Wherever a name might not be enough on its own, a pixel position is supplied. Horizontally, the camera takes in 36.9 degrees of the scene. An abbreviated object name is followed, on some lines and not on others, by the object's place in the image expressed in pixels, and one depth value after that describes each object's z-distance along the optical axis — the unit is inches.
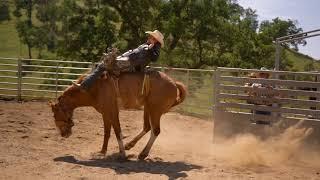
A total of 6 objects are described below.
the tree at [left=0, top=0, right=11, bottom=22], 2335.1
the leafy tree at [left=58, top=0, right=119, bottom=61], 1001.5
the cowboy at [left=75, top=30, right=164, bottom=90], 305.9
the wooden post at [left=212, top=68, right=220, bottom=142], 386.6
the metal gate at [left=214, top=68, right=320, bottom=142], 347.9
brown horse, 310.3
